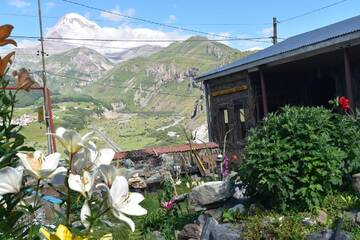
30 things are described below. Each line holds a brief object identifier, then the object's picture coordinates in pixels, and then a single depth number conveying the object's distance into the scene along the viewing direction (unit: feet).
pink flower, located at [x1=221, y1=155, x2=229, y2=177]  29.07
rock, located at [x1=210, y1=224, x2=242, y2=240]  19.53
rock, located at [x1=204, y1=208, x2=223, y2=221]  22.49
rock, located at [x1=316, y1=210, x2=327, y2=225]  19.33
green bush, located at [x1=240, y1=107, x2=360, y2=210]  19.86
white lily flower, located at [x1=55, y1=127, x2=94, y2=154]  4.24
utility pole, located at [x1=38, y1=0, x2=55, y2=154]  65.32
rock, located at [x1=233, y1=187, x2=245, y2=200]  23.69
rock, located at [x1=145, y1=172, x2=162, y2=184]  42.57
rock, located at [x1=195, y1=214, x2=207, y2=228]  22.51
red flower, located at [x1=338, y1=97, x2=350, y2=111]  23.30
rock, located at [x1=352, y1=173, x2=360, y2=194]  20.22
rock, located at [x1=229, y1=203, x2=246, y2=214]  21.48
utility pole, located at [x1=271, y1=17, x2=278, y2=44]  99.90
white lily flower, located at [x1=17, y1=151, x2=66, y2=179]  4.07
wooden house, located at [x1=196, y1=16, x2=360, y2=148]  45.16
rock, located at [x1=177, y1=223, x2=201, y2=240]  21.86
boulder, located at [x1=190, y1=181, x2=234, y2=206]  23.26
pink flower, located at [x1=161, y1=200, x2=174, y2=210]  24.62
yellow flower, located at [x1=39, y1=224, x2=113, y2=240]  3.80
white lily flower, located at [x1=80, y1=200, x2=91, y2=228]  4.08
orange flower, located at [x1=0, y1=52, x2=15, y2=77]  4.57
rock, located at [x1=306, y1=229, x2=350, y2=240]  17.30
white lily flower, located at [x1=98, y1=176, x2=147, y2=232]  4.03
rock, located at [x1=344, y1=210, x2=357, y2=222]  19.09
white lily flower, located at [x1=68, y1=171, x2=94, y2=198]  4.03
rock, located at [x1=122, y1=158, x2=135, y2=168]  52.29
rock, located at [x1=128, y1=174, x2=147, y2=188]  41.16
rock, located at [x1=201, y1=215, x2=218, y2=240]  20.95
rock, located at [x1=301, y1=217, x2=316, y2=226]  19.19
